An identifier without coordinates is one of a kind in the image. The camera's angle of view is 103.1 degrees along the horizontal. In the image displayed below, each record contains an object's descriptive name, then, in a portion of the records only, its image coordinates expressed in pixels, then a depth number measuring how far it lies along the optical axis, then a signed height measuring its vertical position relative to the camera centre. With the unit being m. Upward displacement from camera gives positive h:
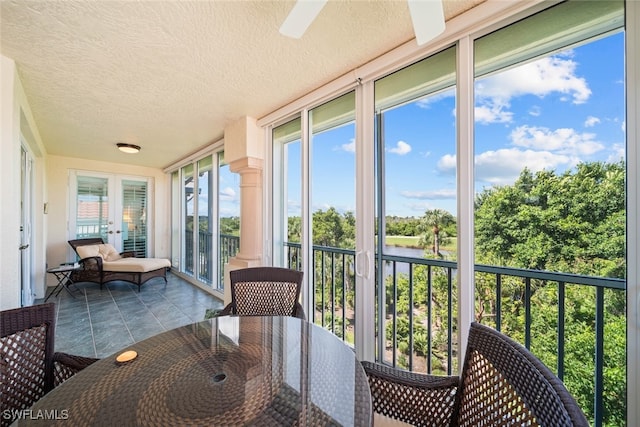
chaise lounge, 4.35 -0.94
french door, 5.14 +0.12
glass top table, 0.76 -0.61
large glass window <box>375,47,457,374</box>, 1.71 +0.01
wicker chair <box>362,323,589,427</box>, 0.61 -0.54
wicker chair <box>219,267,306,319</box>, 1.85 -0.57
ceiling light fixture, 3.97 +1.07
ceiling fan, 1.05 +0.87
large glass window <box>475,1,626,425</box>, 1.19 +0.17
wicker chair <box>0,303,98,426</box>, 0.98 -0.60
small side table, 4.01 -1.08
